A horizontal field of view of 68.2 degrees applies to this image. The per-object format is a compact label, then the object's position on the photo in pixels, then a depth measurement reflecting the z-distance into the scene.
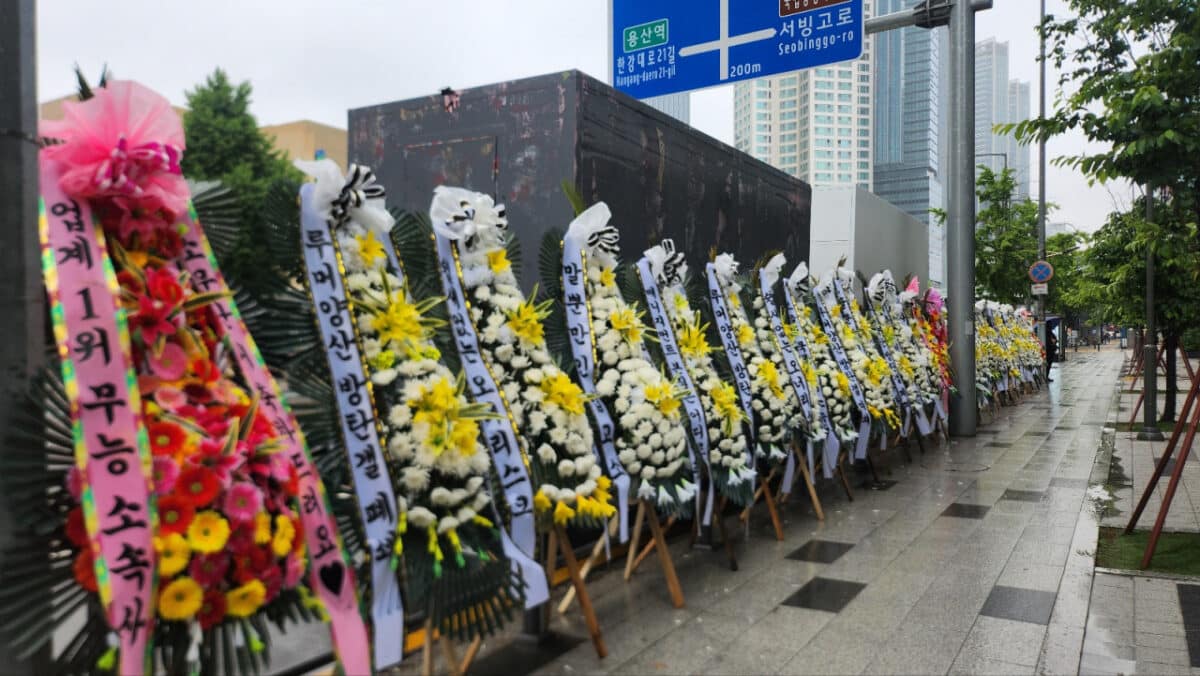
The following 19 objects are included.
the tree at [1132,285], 9.95
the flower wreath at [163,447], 1.91
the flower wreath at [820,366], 6.43
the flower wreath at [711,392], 4.69
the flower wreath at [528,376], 3.42
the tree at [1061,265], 25.50
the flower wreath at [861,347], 7.21
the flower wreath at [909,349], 8.56
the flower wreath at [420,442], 2.77
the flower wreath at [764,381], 5.43
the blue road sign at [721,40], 7.03
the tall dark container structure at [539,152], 4.88
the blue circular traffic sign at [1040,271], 17.75
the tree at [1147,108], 4.77
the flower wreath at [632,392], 4.02
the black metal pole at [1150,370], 9.22
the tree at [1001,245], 20.97
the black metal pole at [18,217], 1.92
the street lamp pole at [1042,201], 21.64
